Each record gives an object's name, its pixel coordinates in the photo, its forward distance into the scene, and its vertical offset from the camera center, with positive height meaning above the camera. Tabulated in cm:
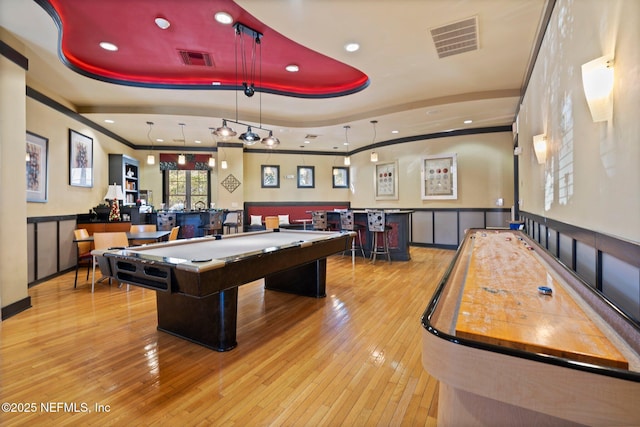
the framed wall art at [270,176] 989 +128
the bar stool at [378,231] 614 -40
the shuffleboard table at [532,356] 71 -39
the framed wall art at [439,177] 771 +97
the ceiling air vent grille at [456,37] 329 +214
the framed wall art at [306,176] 1025 +132
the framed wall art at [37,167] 445 +76
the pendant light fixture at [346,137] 724 +216
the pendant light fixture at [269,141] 474 +119
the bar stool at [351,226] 658 -31
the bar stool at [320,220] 698 -17
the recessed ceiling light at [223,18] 332 +231
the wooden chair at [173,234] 497 -35
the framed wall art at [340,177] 1050 +131
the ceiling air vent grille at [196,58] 429 +240
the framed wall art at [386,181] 874 +100
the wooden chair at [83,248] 466 -56
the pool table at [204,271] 209 -47
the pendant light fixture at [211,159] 740 +150
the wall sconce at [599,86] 146 +65
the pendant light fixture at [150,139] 673 +209
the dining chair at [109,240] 426 -40
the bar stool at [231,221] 839 -22
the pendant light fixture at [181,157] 687 +147
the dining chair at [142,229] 546 -30
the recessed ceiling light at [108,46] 400 +236
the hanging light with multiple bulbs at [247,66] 366 +233
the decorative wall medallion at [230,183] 902 +95
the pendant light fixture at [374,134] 671 +211
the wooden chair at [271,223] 834 -29
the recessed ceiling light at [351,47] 370 +217
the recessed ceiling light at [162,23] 341 +230
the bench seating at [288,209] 980 +14
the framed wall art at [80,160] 564 +113
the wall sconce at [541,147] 293 +68
